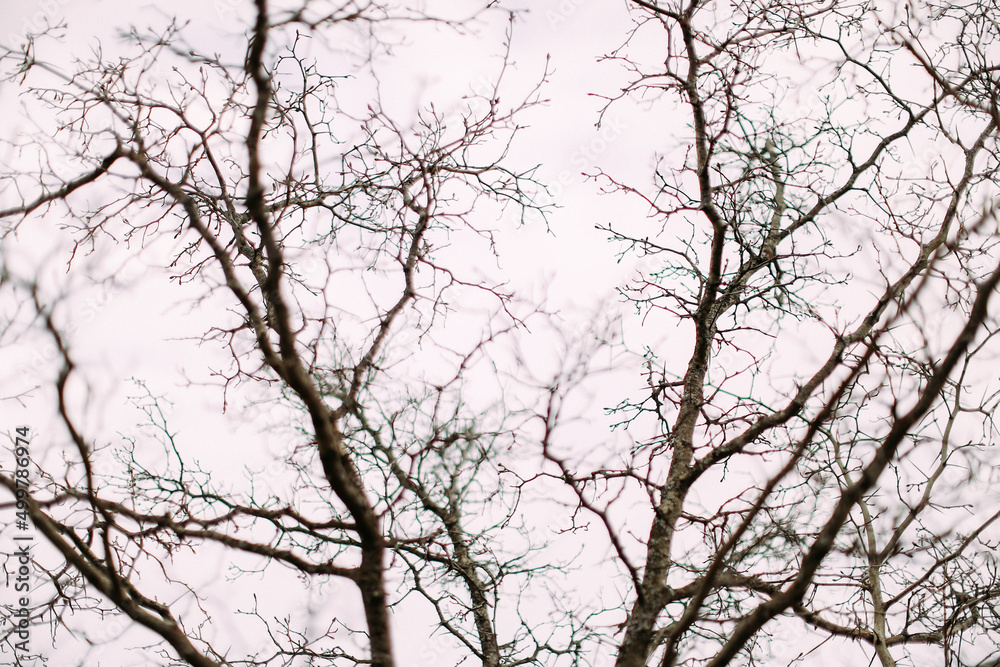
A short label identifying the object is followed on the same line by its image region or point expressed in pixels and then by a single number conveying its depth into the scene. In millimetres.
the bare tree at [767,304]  4953
